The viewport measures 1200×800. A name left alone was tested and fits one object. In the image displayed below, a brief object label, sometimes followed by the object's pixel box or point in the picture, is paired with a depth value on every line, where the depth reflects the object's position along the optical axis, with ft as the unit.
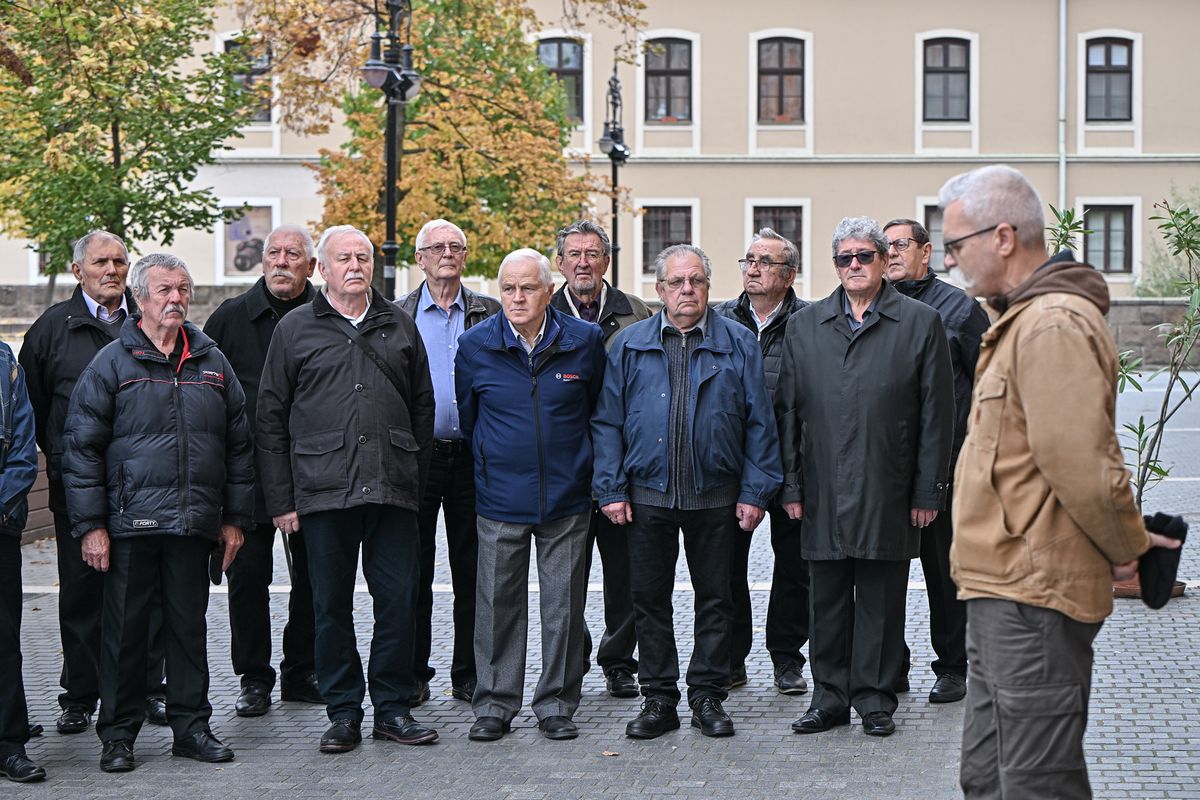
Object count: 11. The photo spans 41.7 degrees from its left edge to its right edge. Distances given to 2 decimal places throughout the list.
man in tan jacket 12.51
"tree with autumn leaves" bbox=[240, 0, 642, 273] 73.77
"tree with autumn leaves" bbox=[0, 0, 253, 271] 52.01
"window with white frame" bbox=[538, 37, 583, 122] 133.08
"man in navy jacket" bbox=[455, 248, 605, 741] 22.08
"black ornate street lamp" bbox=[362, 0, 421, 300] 54.03
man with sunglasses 21.45
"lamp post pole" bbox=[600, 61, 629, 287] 93.81
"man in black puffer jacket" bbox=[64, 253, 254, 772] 20.30
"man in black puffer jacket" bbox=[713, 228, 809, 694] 24.14
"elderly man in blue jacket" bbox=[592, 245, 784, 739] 21.99
